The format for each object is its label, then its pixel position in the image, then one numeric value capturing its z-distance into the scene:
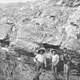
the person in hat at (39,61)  11.09
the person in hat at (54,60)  10.80
